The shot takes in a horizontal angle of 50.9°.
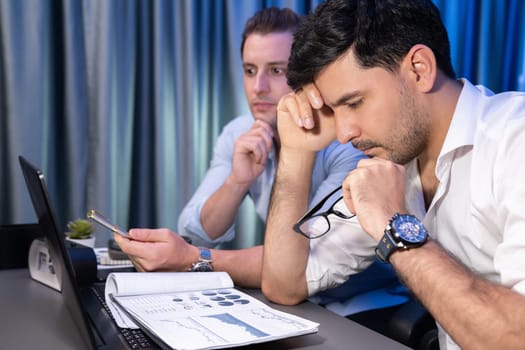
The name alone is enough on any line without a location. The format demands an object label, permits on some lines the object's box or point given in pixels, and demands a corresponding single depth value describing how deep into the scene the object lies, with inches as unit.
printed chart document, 30.6
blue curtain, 87.3
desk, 33.1
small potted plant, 59.5
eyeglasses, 47.8
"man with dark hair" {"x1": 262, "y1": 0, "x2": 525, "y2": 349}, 35.2
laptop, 30.0
